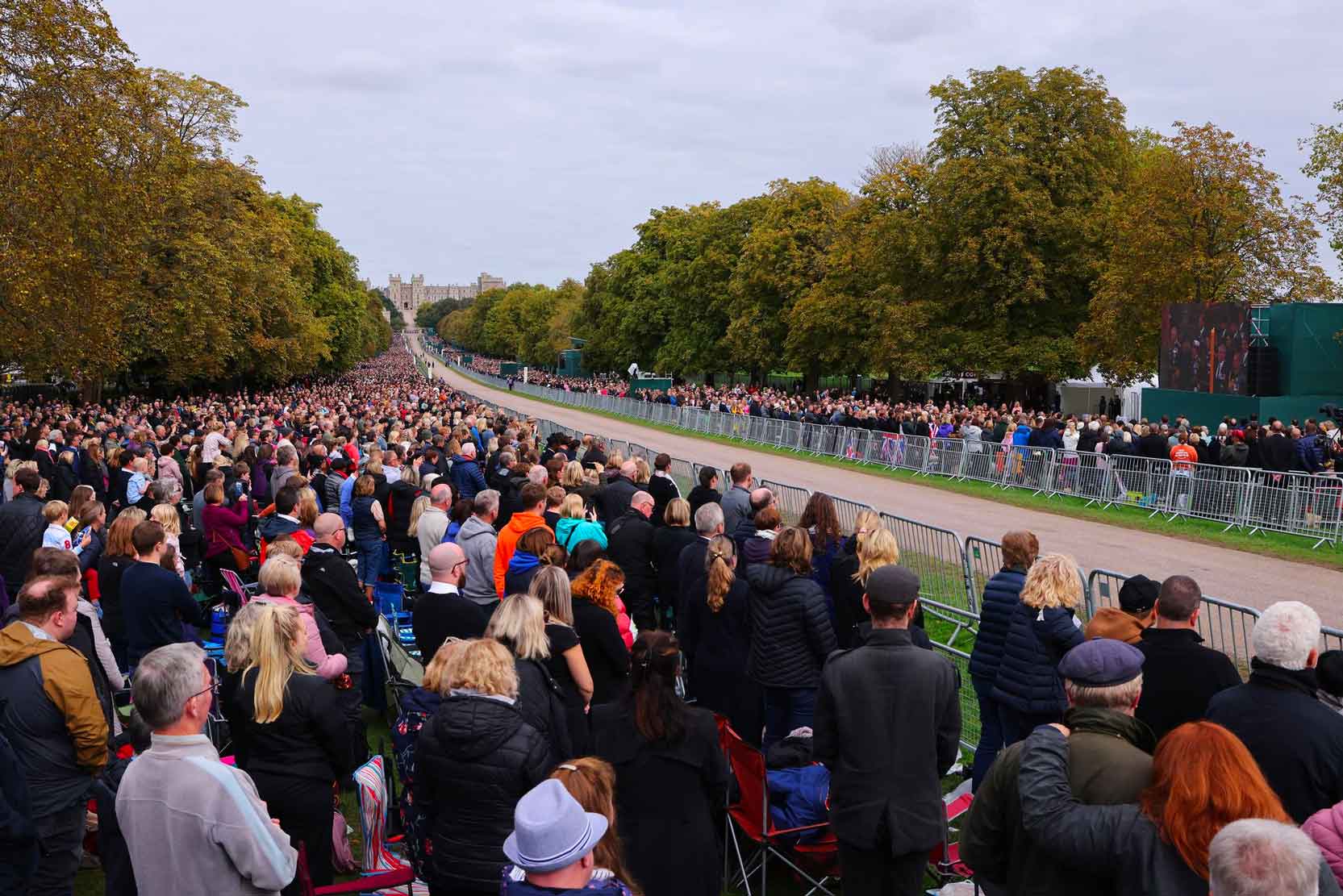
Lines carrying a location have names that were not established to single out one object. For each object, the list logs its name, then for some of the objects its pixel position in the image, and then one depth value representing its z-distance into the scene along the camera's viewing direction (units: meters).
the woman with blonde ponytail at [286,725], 4.86
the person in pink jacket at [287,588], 5.87
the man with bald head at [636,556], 9.32
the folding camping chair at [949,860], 5.70
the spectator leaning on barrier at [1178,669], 4.97
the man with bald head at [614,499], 11.91
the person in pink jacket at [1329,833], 3.33
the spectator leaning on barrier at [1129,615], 5.24
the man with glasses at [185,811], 3.78
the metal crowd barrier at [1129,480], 17.86
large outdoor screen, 30.84
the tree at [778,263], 58.22
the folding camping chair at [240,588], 9.95
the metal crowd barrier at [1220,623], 8.10
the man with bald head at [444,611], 6.46
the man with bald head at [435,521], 9.80
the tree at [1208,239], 36.34
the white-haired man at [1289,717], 3.88
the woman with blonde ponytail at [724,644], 6.95
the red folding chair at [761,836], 5.67
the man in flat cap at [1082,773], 3.45
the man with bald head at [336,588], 7.66
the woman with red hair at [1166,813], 2.97
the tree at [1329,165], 30.80
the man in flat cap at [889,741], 4.61
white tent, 47.19
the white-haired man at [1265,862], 2.62
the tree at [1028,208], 40.56
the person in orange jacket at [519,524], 8.63
